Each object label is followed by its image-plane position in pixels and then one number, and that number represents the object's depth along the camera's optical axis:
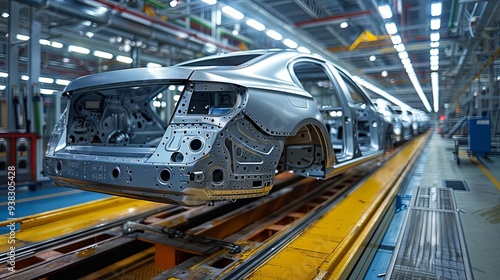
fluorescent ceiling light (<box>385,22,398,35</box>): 6.96
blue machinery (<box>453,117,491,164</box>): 7.00
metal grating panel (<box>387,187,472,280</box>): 2.29
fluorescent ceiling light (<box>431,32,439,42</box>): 8.13
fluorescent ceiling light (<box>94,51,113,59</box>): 8.64
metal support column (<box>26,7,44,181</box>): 5.45
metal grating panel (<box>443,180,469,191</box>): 5.21
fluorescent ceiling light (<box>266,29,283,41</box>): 7.72
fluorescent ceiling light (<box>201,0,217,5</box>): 6.04
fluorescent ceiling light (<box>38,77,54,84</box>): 10.00
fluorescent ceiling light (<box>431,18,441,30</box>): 6.95
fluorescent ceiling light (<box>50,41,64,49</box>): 7.82
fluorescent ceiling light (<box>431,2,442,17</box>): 6.09
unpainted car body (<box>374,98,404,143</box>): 6.75
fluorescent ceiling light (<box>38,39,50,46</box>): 6.90
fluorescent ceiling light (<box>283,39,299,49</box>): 8.72
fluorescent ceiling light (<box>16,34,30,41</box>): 5.40
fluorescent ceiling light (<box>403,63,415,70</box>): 12.23
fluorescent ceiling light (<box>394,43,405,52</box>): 9.20
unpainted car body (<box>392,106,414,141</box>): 9.65
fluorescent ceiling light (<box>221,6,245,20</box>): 6.26
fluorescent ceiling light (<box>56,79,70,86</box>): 10.67
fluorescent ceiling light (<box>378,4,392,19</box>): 5.99
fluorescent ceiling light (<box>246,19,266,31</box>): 7.08
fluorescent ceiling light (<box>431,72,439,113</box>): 15.32
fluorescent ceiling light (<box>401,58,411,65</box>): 11.23
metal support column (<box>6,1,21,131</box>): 5.23
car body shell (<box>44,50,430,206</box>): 2.01
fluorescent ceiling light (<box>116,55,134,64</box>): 9.21
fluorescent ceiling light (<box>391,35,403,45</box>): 8.23
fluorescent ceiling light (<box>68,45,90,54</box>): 8.08
